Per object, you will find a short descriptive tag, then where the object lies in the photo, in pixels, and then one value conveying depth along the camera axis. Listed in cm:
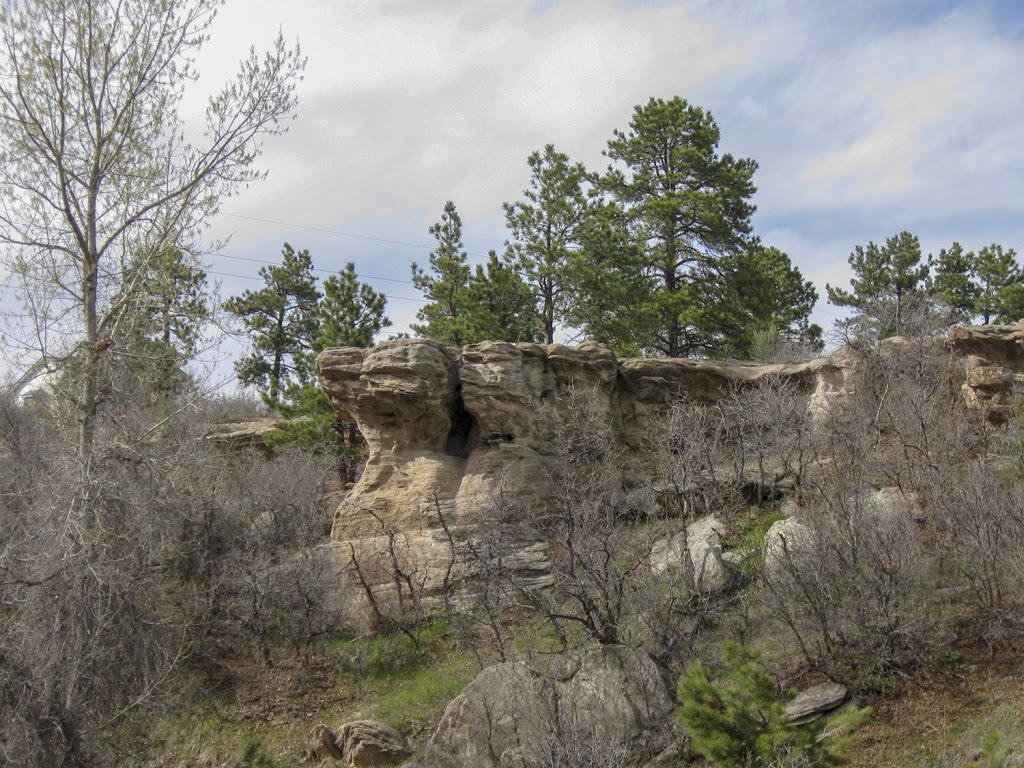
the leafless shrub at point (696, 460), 1872
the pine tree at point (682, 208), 2711
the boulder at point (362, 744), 1330
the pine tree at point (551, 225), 2675
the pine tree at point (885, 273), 3212
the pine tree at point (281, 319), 3009
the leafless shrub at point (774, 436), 1981
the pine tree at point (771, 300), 2731
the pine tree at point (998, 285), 3009
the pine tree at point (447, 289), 2633
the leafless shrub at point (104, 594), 1188
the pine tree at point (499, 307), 2547
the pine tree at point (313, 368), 2467
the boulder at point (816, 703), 1174
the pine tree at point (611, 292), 2578
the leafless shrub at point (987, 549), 1290
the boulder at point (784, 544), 1382
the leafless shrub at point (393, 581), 1720
